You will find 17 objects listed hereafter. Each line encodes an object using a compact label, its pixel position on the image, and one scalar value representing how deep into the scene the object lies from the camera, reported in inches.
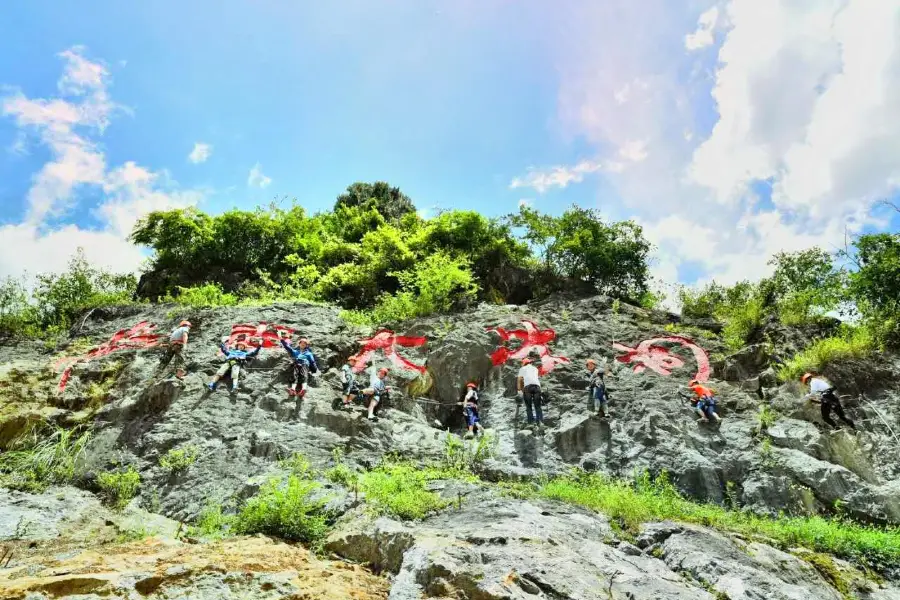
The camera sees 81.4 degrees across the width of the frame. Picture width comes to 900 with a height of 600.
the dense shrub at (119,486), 357.1
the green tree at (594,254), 828.0
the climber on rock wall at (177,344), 515.2
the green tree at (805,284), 631.8
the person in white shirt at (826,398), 432.5
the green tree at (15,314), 663.8
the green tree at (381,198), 1181.3
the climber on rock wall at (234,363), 472.0
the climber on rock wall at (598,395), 471.2
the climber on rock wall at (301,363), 479.5
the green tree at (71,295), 759.1
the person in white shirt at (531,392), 470.6
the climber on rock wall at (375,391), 467.8
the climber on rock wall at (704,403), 452.4
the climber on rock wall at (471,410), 470.3
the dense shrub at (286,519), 262.1
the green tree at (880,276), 549.3
